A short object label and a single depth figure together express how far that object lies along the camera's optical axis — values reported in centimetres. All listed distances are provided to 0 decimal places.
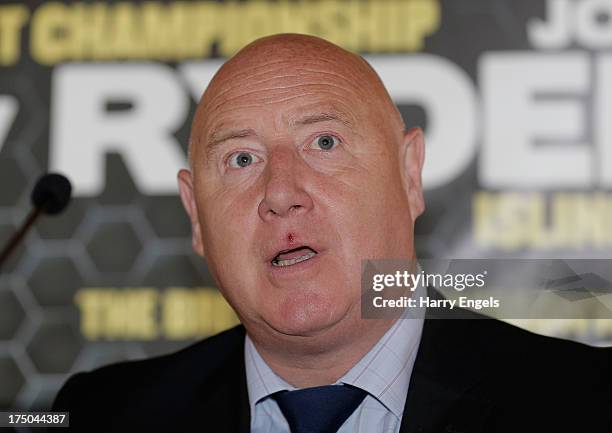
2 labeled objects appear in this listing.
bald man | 179
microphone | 198
